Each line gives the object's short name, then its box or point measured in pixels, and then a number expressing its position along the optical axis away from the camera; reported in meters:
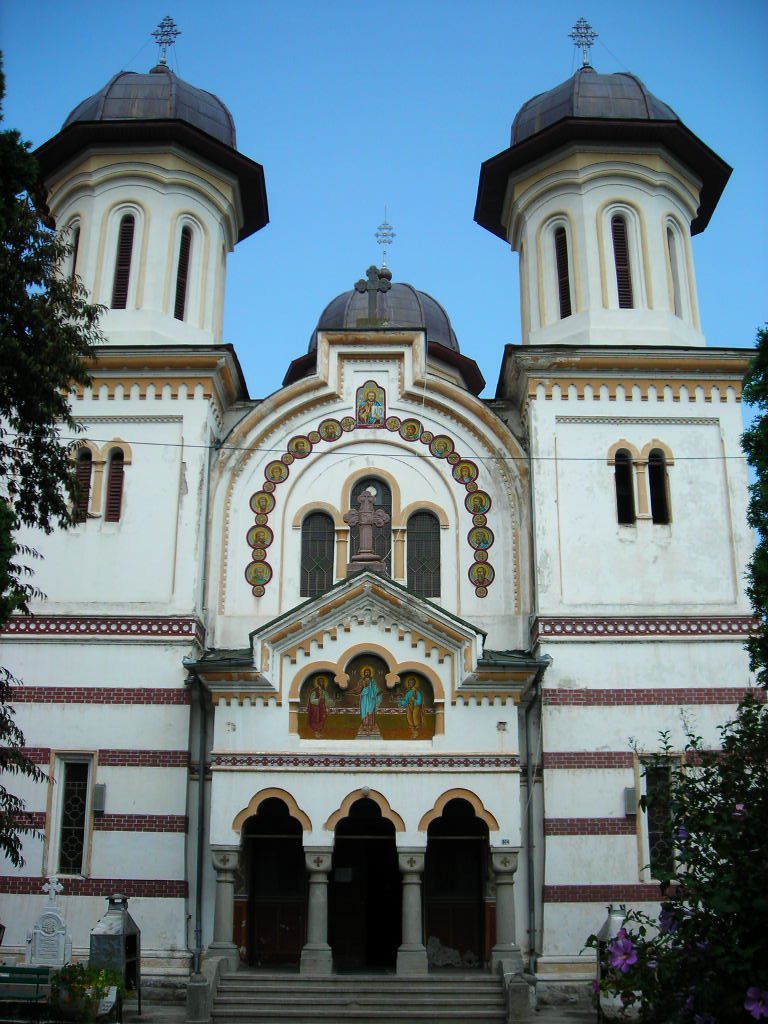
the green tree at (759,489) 12.99
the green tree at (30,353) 12.95
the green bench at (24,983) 15.08
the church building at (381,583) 18.44
